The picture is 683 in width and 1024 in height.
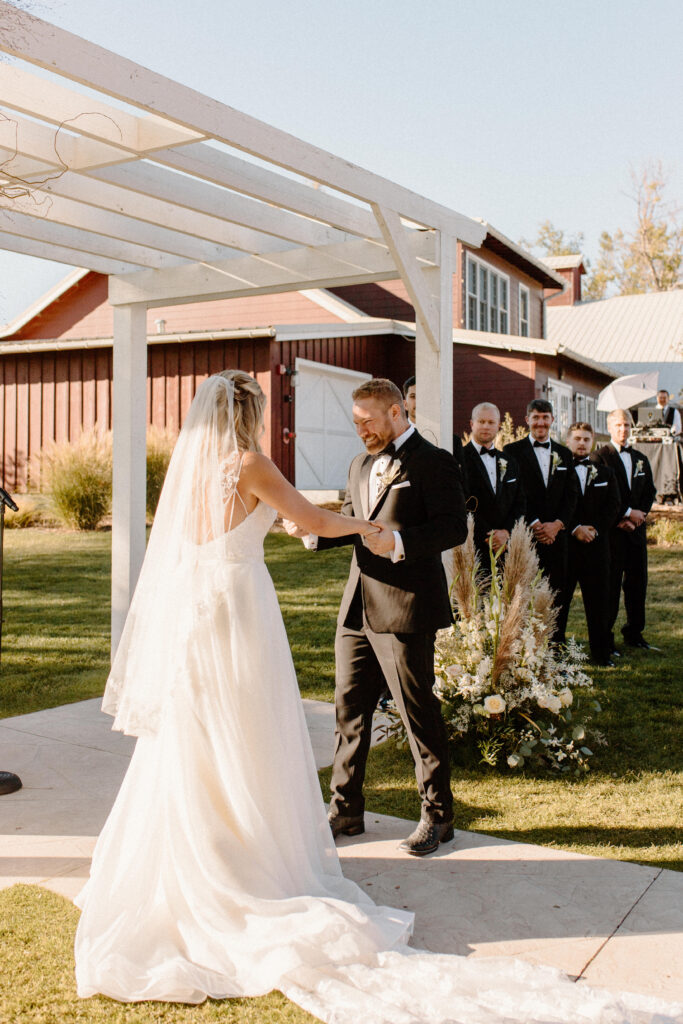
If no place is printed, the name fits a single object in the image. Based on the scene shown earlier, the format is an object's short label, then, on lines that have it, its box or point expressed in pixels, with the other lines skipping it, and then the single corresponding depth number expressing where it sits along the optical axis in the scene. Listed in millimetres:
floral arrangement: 5090
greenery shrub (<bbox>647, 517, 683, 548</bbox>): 14844
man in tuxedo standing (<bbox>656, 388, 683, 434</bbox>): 17734
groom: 4004
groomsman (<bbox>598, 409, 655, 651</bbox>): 8445
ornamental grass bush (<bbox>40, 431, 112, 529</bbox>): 15727
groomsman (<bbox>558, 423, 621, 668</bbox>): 7867
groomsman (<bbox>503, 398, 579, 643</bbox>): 7684
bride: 2789
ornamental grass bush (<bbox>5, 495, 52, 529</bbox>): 16312
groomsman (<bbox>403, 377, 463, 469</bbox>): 5980
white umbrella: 18312
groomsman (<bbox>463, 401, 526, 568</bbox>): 6703
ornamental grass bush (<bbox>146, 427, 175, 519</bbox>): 15406
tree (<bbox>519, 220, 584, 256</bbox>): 48312
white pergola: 4047
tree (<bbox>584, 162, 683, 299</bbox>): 40500
